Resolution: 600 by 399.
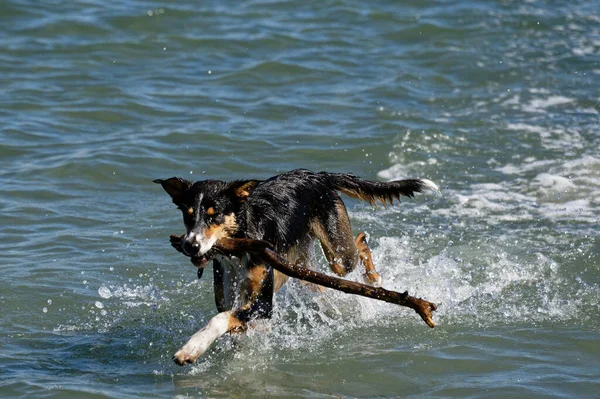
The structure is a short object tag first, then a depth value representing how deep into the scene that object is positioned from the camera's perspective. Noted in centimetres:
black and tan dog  1323
